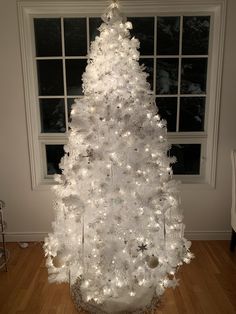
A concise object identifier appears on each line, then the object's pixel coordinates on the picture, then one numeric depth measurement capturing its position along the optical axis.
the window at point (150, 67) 2.95
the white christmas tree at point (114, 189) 2.11
